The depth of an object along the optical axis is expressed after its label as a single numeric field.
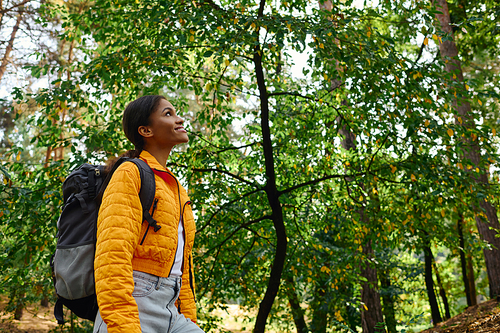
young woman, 1.46
